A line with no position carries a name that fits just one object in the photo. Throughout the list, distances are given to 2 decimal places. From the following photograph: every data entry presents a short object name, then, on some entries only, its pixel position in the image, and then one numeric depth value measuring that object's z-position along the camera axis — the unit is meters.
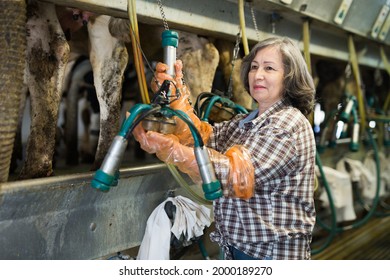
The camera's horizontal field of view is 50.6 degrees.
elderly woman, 1.20
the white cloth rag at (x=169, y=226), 1.57
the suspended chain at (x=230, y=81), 1.80
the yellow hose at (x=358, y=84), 2.88
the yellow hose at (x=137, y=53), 1.34
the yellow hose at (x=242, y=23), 1.84
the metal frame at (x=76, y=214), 1.27
